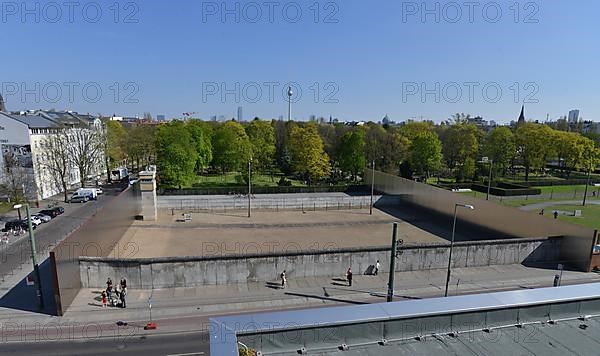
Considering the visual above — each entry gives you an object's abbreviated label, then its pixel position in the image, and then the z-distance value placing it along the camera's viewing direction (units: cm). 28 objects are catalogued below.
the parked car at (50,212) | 3584
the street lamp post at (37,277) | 1806
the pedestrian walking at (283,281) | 2122
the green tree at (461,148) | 5825
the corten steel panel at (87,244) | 1769
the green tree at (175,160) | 4353
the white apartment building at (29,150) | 4216
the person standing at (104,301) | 1884
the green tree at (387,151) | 6100
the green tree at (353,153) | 5444
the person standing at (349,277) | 2169
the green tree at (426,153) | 5566
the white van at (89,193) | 4459
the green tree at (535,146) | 6025
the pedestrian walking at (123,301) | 1877
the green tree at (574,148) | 6181
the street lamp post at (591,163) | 6032
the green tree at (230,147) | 5612
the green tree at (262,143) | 5928
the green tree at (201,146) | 5717
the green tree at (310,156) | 5194
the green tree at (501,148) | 5956
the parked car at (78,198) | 4359
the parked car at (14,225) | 3147
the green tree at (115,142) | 5784
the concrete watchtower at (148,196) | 3488
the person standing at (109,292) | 1916
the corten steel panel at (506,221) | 2459
